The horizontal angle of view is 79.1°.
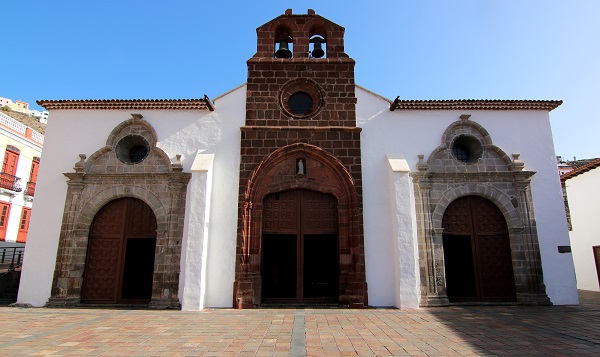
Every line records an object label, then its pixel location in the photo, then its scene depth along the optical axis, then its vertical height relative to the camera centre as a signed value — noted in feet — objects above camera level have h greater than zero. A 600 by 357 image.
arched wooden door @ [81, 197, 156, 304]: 31.40 +0.76
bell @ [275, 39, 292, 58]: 35.88 +20.43
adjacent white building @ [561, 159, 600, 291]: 44.73 +5.66
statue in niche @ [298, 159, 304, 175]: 32.83 +8.53
